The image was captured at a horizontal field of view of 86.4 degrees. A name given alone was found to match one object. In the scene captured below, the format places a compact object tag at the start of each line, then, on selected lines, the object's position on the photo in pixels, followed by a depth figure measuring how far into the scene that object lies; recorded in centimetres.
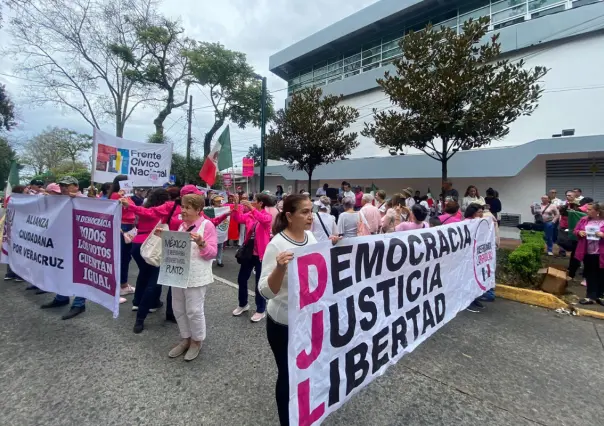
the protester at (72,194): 425
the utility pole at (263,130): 1552
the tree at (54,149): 5153
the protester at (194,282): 318
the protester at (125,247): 516
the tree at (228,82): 2147
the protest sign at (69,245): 359
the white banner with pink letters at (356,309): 197
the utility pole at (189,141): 2382
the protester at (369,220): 582
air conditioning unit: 1336
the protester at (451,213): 489
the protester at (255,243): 421
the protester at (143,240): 391
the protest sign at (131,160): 651
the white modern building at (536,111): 1195
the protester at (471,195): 888
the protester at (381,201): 721
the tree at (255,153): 3004
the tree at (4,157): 3034
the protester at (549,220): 862
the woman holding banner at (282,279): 202
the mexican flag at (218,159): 706
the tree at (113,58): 1938
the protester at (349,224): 582
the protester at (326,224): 473
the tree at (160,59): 2082
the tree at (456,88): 735
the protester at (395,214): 606
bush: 554
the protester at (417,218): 457
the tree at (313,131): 1412
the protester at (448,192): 884
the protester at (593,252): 504
